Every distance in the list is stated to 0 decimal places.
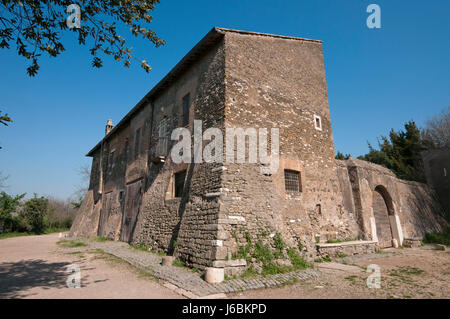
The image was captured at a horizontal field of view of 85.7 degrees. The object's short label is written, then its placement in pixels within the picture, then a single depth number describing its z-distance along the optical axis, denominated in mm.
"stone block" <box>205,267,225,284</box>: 5434
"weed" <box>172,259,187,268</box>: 6926
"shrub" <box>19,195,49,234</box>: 22875
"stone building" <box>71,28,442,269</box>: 7156
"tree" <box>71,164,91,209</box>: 30123
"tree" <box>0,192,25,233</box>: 21739
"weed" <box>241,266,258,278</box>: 5906
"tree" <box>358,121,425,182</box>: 22281
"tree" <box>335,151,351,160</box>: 29508
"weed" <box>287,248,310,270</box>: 6848
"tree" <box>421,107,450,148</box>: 22764
